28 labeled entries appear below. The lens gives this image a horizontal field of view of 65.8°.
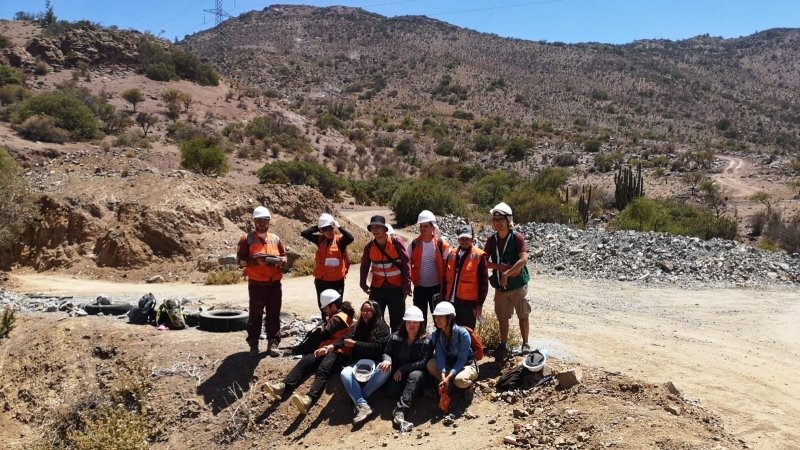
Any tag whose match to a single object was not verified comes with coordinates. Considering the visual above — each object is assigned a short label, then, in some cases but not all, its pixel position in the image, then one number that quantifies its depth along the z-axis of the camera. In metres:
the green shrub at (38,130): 29.69
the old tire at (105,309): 10.02
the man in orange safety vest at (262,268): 7.37
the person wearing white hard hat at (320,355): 6.77
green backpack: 9.18
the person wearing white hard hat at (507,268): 6.74
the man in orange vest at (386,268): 7.11
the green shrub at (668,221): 23.75
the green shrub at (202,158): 26.16
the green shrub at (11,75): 39.94
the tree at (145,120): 39.16
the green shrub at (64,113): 32.09
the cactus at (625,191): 31.64
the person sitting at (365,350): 6.58
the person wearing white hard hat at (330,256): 7.57
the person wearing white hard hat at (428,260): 7.06
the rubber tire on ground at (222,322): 9.05
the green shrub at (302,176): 31.31
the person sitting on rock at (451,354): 6.29
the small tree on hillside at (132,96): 43.03
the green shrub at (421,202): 27.72
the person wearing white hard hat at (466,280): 6.72
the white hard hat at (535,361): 6.57
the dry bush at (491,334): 7.57
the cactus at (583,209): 28.28
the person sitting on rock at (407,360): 6.39
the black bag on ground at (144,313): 9.41
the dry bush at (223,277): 14.79
